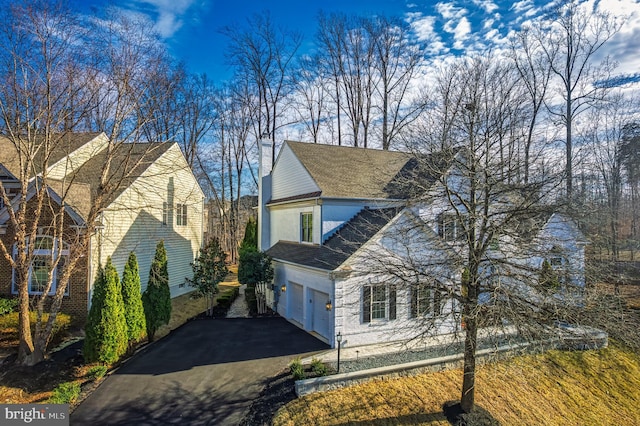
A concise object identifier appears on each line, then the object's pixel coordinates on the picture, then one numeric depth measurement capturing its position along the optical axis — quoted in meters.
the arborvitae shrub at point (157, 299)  12.75
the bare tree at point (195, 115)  31.44
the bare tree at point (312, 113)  32.50
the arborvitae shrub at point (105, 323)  9.94
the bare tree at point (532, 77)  24.03
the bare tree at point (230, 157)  32.75
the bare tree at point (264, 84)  31.78
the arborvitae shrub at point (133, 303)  11.39
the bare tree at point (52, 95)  9.36
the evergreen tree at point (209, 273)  16.19
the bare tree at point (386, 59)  30.48
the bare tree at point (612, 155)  24.86
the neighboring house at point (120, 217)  12.77
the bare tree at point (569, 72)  22.59
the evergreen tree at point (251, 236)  21.81
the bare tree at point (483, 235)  7.67
